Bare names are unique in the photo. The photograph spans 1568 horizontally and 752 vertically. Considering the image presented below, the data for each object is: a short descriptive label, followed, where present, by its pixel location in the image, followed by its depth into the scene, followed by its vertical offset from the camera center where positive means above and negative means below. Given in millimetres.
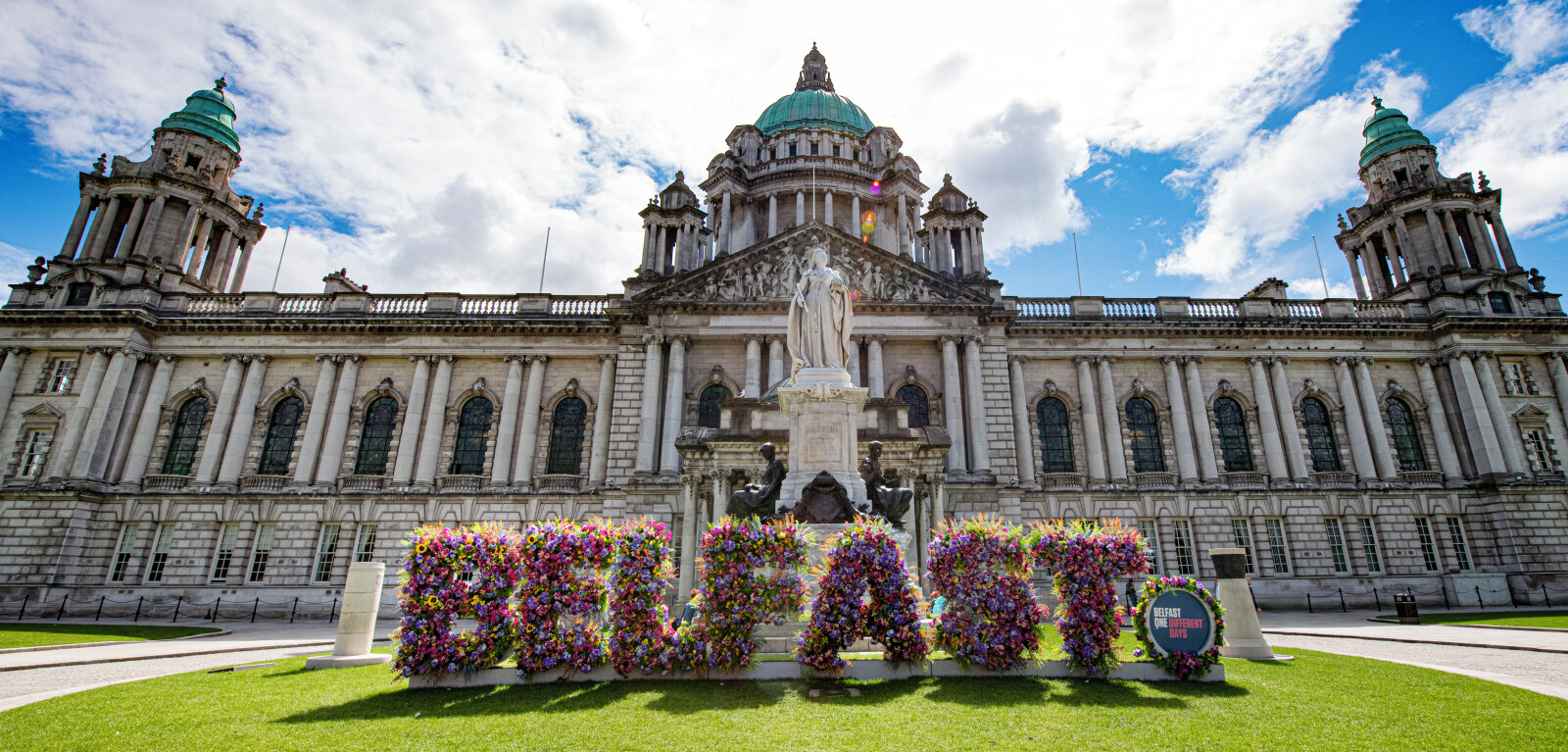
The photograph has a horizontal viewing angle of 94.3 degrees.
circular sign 8734 -553
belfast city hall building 29688 +6937
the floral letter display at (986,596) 8594 -245
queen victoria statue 12898 +4348
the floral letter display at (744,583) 8508 -142
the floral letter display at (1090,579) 8586 -41
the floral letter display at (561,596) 8523 -313
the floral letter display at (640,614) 8547 -502
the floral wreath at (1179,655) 8625 -621
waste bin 21719 -825
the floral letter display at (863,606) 8344 -360
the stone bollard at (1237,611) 11258 -495
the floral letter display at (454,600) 8367 -374
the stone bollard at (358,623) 11266 -874
